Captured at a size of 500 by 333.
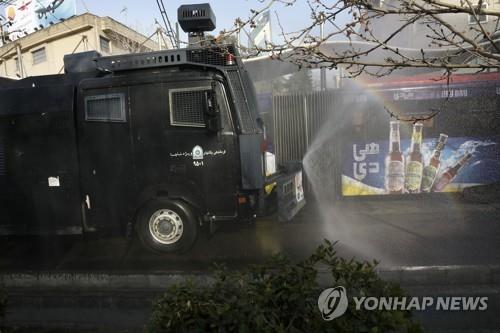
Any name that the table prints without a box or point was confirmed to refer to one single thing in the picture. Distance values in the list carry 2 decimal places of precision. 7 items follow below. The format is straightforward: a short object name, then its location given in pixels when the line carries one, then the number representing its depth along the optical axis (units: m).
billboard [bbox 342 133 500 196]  8.97
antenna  8.26
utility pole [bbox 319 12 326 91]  12.63
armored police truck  5.98
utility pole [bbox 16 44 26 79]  15.85
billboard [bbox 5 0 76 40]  22.23
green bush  1.85
